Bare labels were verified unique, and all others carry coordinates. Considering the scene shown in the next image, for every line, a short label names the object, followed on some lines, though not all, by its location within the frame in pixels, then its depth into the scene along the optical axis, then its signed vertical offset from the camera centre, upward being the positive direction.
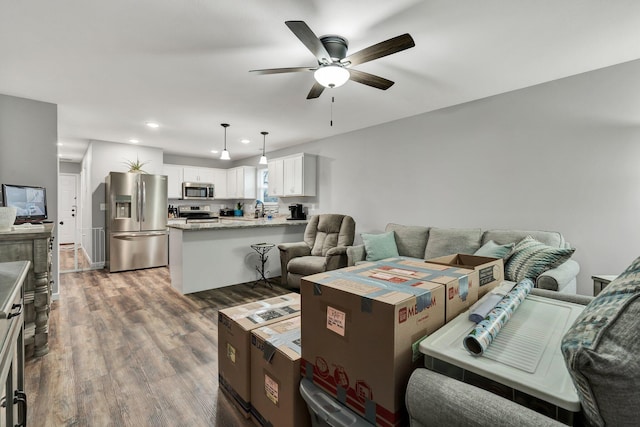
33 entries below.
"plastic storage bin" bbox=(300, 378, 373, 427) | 0.99 -0.72
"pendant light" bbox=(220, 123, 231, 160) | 4.45 +0.82
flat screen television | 2.83 +0.05
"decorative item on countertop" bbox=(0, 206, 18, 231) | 2.26 -0.08
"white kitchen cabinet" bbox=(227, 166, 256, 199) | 7.07 +0.63
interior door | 8.07 +0.07
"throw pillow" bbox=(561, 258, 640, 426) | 0.59 -0.31
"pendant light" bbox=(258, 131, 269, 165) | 4.73 +1.29
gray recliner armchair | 3.81 -0.58
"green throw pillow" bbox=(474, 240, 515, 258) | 2.68 -0.38
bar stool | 4.31 -0.74
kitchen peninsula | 3.88 -0.66
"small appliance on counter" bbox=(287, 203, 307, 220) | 5.71 -0.07
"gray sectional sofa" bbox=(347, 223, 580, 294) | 2.27 -0.39
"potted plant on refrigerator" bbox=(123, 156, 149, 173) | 5.57 +0.83
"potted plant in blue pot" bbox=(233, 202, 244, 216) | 7.64 -0.06
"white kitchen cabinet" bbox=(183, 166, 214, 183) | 7.05 +0.82
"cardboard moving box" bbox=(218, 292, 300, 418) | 1.65 -0.77
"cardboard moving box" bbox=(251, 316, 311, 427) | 1.31 -0.81
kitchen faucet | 6.90 +0.05
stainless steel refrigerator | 5.14 -0.25
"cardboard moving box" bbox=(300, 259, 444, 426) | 0.90 -0.42
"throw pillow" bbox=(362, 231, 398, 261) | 3.65 -0.47
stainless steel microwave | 6.94 +0.41
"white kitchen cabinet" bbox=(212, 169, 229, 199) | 7.56 +0.64
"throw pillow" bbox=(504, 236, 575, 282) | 2.33 -0.41
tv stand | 2.17 -0.55
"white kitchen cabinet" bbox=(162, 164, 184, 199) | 6.77 +0.66
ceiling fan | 1.84 +1.06
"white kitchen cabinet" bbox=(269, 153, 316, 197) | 5.39 +0.62
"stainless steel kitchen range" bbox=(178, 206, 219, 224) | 6.99 -0.14
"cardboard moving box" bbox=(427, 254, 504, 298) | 1.40 -0.29
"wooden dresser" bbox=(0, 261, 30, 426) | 0.88 -0.49
